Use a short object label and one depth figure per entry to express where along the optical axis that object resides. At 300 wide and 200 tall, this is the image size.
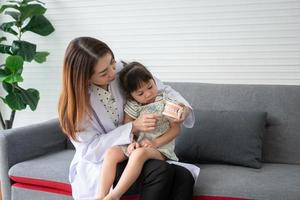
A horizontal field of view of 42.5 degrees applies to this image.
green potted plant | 2.83
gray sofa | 1.98
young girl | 1.77
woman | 1.74
